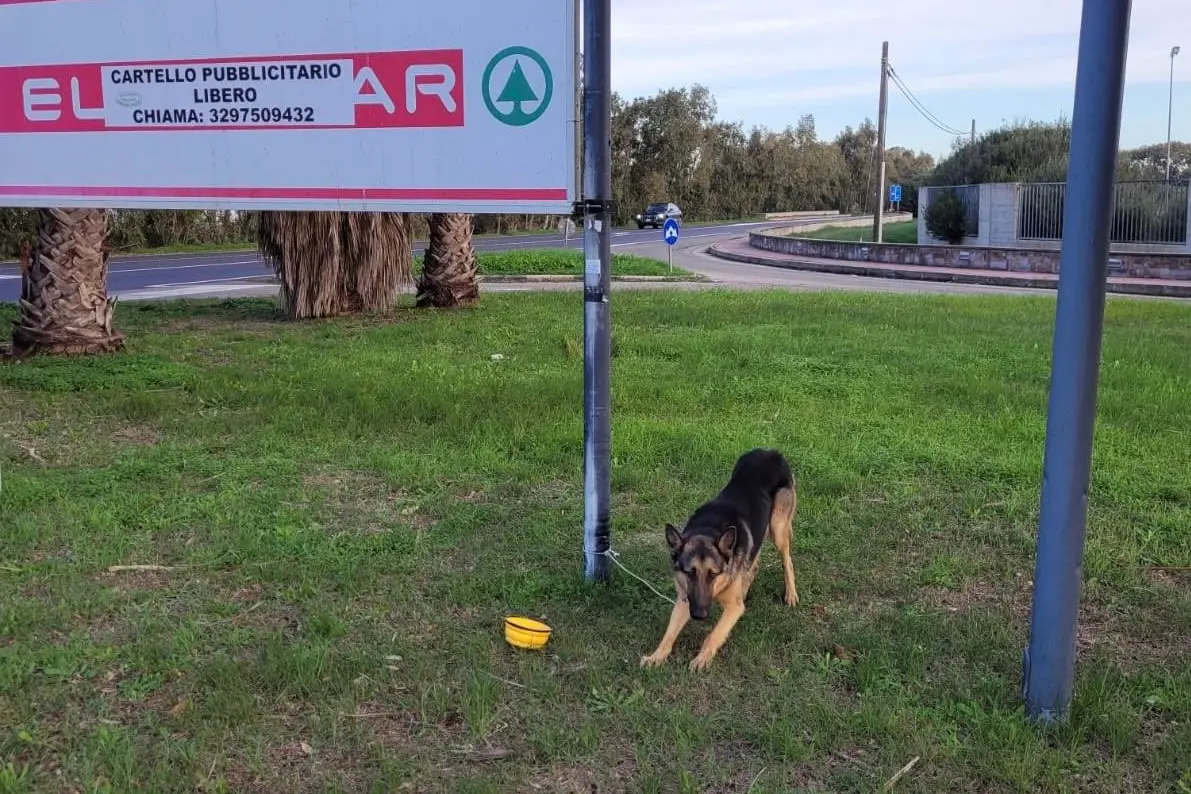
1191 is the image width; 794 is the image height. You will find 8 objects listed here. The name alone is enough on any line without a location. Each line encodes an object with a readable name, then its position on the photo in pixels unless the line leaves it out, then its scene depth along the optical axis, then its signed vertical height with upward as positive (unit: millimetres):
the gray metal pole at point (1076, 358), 3070 -385
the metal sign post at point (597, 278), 4141 -194
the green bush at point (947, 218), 30172 +500
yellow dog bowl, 3861 -1536
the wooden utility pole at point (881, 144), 33344 +2980
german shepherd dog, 3680 -1203
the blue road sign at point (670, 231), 24734 +25
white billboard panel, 4332 +586
